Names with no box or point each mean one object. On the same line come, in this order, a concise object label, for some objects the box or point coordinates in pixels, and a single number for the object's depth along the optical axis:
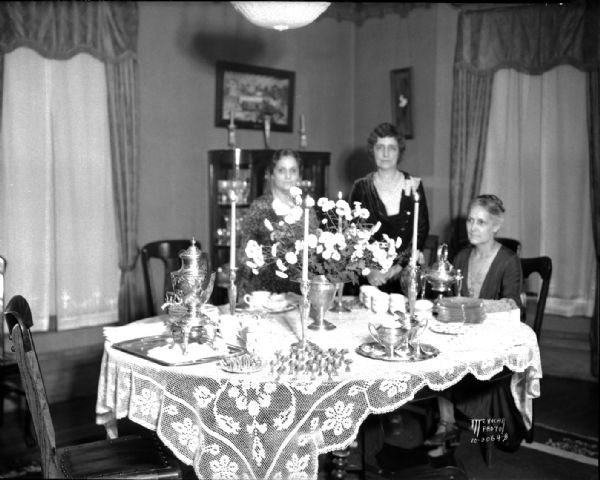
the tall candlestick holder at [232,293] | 3.28
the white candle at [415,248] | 3.00
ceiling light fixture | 3.42
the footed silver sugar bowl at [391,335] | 2.87
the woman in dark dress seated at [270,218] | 4.37
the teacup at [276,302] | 3.71
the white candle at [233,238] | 3.11
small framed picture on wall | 6.32
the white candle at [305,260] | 2.88
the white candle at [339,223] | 3.21
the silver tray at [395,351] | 2.87
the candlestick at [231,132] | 6.06
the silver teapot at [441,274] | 3.48
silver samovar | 2.96
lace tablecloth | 2.65
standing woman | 4.64
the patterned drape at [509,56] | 5.51
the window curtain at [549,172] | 5.75
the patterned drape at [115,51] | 4.97
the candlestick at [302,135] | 6.43
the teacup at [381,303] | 3.59
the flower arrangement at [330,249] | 3.14
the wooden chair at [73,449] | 2.46
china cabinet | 5.92
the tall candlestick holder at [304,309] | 2.90
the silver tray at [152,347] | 2.79
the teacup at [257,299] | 3.64
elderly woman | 3.87
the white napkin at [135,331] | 3.17
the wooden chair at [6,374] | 3.70
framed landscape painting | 6.18
